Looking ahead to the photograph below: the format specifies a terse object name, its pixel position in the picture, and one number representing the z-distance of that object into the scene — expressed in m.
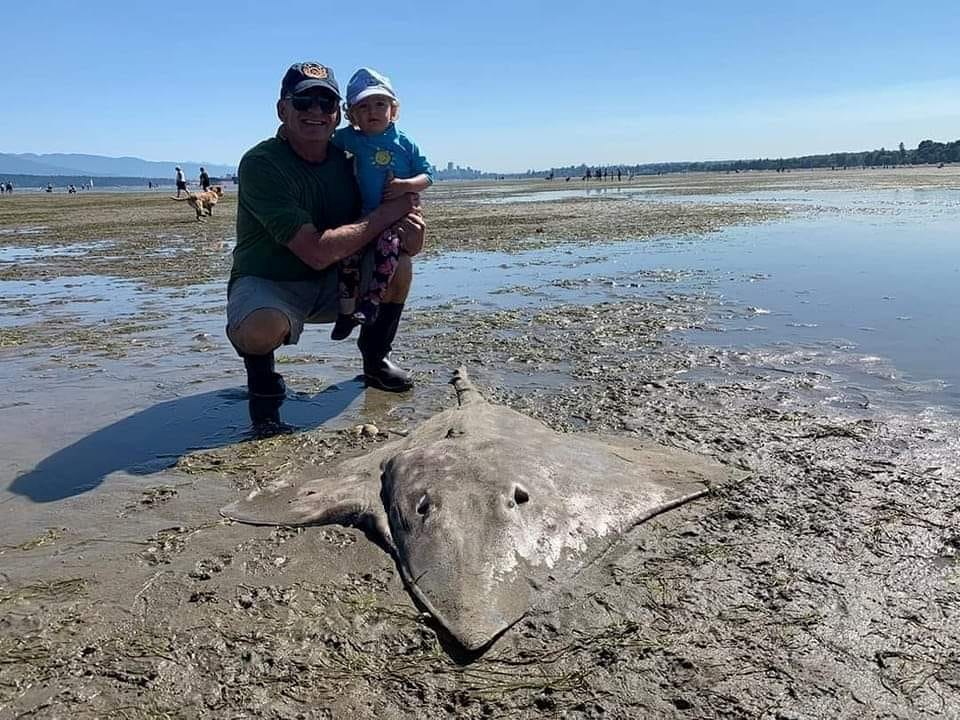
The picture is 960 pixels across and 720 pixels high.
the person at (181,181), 36.81
